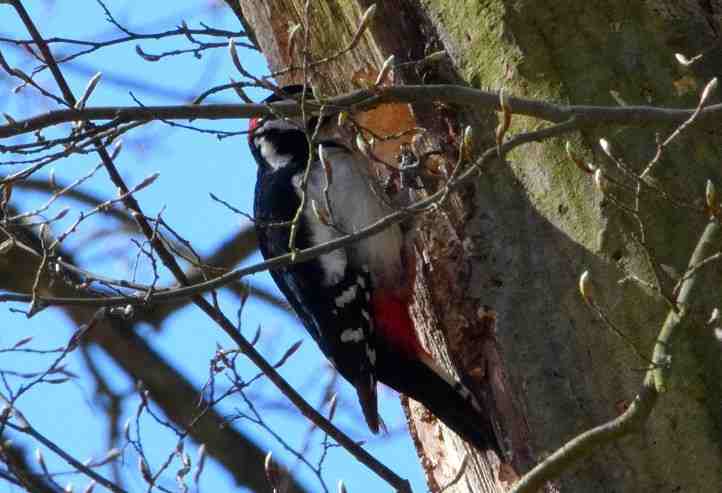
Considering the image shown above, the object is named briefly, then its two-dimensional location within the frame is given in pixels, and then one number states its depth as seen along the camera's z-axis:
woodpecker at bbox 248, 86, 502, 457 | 6.83
